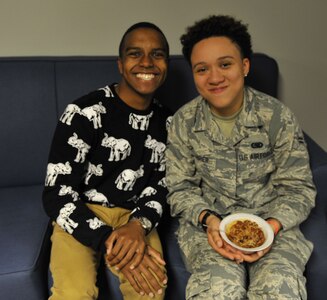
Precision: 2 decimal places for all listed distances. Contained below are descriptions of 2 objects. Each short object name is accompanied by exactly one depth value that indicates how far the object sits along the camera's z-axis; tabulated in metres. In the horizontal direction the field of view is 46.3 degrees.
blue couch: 1.41
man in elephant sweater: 1.21
